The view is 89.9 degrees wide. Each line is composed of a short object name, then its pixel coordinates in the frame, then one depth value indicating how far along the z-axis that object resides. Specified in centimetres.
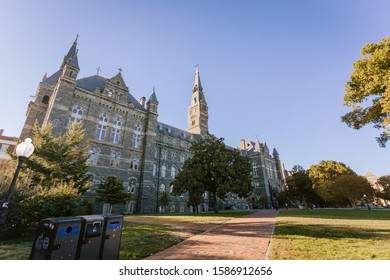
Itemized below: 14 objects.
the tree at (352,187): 3888
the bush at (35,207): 878
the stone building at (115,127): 2657
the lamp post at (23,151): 640
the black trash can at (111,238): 474
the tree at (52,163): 1641
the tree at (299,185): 4803
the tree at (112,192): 2109
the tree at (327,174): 4472
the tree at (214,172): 2458
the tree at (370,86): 1111
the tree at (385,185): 6173
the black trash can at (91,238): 430
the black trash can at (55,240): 379
